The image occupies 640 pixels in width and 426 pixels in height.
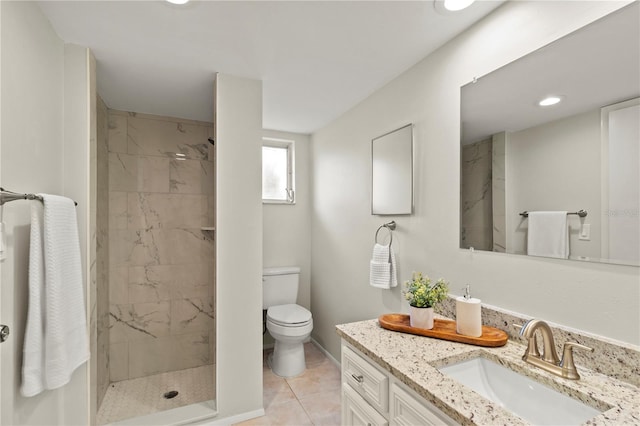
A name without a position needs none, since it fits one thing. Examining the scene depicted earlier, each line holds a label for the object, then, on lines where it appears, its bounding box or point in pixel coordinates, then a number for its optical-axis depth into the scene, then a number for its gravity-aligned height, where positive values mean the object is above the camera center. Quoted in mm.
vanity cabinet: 973 -690
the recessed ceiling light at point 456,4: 1283 +888
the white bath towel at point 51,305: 1220 -385
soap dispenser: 1257 -441
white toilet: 2500 -893
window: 3281 +457
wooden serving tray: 1208 -519
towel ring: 1988 -96
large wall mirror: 931 +247
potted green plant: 1354 -401
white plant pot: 1353 -474
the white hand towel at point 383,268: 1907 -356
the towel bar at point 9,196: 1049 +68
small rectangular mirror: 1843 +264
